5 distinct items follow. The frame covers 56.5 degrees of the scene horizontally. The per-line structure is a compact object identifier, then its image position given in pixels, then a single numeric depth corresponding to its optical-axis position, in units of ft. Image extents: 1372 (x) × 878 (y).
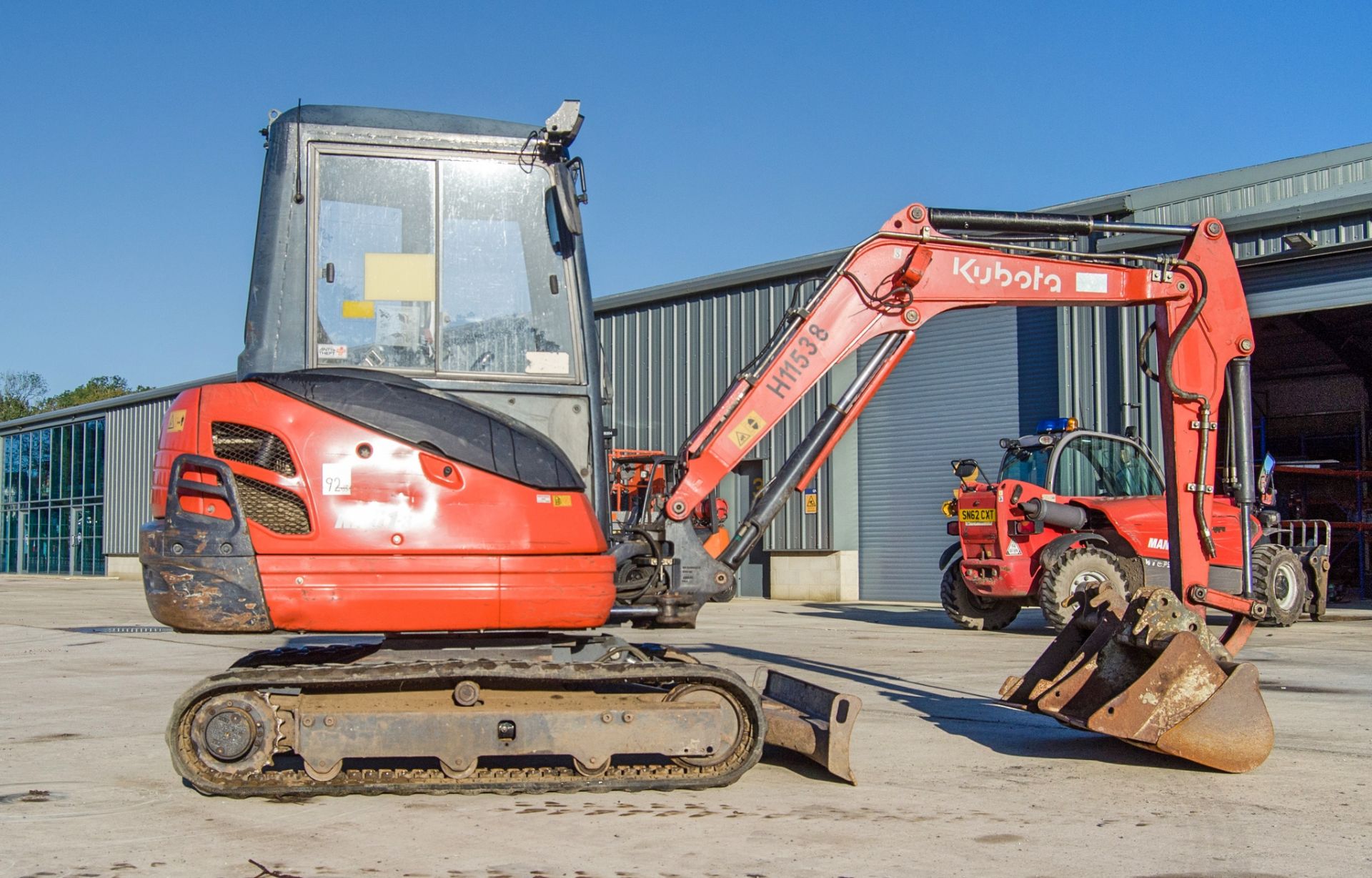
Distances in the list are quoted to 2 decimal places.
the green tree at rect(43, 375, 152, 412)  324.60
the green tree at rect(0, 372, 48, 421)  335.88
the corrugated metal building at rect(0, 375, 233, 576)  144.05
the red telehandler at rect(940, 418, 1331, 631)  45.65
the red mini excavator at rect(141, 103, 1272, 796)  17.85
